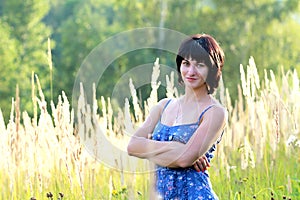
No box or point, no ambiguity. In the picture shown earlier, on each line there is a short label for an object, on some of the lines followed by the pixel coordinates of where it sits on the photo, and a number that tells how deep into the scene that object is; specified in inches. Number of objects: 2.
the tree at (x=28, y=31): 1391.5
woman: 156.1
